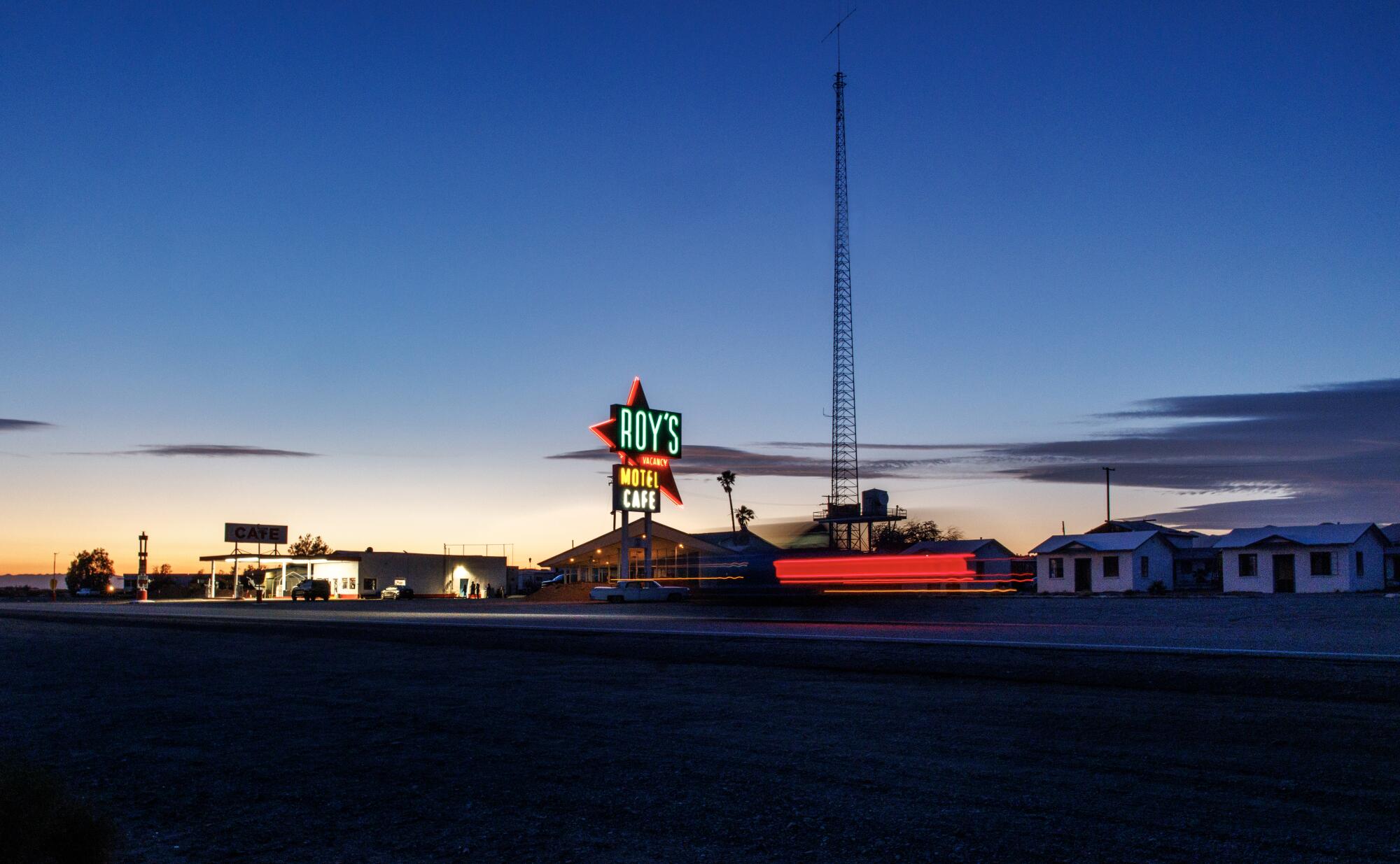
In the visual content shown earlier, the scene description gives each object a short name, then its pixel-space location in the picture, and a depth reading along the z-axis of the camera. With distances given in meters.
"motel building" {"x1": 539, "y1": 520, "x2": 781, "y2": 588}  50.38
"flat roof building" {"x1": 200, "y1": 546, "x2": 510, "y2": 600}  92.81
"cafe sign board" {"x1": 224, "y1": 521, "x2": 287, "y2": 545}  99.38
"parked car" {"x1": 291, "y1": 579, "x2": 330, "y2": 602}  76.25
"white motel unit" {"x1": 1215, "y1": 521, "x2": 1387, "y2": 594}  55.25
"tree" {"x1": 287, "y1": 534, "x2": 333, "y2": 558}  170.00
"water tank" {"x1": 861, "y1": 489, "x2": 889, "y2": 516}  78.69
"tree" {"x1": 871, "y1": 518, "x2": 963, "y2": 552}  107.69
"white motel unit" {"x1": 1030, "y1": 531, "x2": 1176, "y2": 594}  62.47
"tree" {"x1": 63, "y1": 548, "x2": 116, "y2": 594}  159.50
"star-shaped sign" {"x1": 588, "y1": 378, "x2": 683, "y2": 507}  56.81
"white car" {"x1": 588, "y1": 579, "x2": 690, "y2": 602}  54.34
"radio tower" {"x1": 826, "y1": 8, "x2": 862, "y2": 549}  70.31
